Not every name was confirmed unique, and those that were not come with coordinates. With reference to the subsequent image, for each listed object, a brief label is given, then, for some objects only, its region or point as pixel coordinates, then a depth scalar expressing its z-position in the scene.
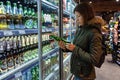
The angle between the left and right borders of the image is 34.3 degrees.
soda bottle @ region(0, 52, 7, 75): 1.71
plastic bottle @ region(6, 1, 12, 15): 1.87
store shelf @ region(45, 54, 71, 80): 2.78
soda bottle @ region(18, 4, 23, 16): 2.11
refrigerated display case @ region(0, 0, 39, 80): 1.76
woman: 2.04
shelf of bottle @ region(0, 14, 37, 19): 1.79
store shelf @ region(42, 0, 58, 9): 2.44
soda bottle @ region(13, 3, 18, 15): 1.99
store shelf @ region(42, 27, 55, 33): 2.58
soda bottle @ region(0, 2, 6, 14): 1.77
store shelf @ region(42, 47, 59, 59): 2.61
